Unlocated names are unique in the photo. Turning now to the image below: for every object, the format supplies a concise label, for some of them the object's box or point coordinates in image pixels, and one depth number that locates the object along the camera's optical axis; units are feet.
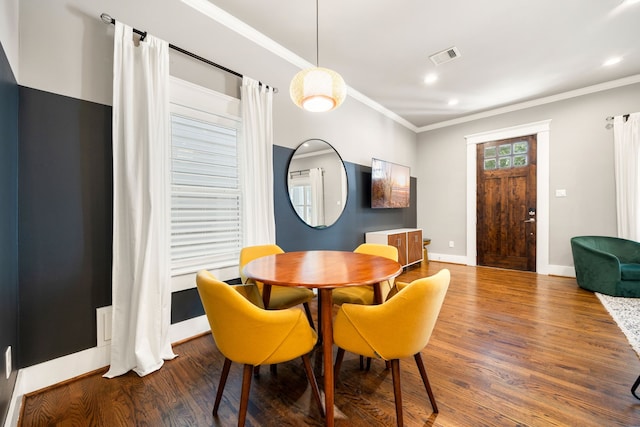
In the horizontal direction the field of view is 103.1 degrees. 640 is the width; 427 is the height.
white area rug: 7.15
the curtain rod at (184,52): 5.70
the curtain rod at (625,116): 11.79
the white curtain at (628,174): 11.43
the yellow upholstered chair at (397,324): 3.77
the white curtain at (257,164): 8.23
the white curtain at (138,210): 5.76
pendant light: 5.77
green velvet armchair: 10.07
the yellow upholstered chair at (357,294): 6.05
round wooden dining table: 4.05
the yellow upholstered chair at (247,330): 3.74
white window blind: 7.21
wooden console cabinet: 13.25
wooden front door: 14.65
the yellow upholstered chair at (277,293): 6.04
